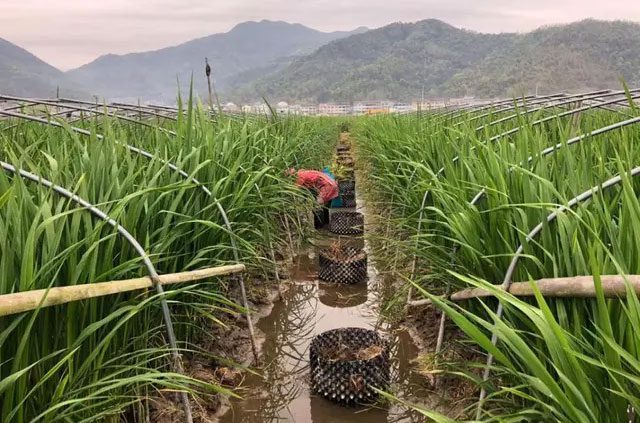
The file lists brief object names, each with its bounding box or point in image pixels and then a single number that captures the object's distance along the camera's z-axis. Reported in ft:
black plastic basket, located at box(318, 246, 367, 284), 14.66
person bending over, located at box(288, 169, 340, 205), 19.28
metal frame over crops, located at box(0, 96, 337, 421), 4.88
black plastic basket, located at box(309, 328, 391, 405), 8.70
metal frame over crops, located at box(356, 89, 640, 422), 4.22
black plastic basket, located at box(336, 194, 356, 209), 25.21
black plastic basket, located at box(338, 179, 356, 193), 26.03
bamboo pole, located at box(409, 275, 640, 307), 4.26
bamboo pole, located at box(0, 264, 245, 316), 4.23
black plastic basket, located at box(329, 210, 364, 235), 20.04
